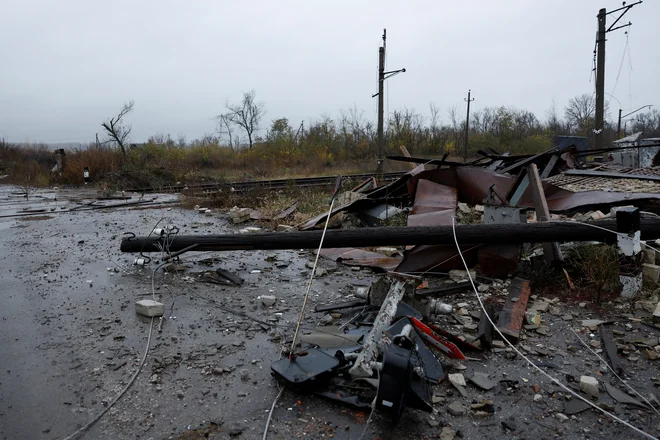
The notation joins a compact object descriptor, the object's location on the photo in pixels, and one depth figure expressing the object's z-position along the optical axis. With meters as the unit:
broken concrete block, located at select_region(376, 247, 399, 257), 6.52
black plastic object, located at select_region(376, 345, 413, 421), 2.33
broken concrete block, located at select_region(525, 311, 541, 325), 3.89
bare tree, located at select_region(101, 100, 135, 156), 29.36
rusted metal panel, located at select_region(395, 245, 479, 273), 5.32
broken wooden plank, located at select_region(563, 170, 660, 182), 7.14
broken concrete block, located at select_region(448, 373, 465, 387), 2.97
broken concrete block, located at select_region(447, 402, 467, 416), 2.69
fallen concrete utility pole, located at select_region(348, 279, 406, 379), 2.83
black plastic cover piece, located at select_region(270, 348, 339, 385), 2.86
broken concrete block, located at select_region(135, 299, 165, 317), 4.29
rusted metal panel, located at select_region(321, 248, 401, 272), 5.93
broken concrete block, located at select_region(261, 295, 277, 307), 4.66
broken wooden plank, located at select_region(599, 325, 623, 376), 3.15
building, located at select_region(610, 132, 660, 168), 13.92
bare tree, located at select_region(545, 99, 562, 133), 52.03
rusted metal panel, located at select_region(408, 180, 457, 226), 6.20
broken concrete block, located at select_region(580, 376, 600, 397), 2.85
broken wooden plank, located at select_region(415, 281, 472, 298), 4.68
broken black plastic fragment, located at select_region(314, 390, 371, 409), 2.71
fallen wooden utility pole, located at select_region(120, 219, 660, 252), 4.57
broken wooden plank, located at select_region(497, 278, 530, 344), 3.63
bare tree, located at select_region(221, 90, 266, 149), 44.47
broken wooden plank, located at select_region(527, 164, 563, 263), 4.98
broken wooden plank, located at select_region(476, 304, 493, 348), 3.50
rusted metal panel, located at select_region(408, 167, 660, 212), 6.27
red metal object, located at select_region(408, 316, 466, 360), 3.33
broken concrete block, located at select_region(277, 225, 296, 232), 8.31
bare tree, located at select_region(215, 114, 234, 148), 46.36
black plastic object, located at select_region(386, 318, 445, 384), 2.98
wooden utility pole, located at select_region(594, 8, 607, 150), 15.83
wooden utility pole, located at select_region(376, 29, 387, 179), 18.09
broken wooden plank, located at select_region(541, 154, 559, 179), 8.47
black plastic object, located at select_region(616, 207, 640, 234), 4.23
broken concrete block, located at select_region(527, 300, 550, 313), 4.17
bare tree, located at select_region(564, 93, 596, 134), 49.13
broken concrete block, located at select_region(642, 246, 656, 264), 4.79
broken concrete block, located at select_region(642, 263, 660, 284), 4.51
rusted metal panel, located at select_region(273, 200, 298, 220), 9.44
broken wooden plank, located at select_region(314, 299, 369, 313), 4.36
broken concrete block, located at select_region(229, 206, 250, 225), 9.63
